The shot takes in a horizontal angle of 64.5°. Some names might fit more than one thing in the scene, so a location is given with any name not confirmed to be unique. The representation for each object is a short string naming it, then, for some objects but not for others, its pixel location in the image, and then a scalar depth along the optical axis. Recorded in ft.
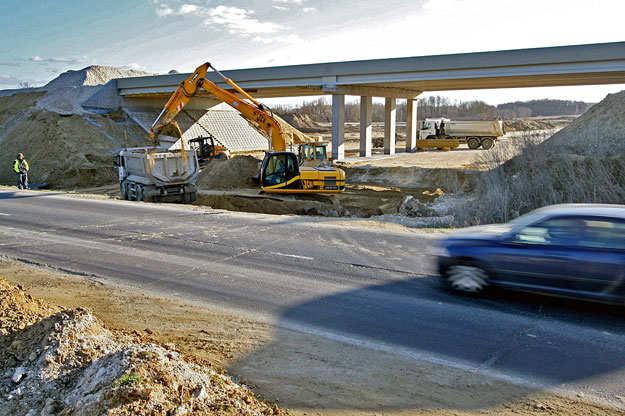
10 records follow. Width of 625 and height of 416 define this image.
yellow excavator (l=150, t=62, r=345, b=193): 66.49
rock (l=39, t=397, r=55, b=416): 15.11
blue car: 23.56
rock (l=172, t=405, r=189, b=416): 14.05
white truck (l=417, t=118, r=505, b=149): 153.99
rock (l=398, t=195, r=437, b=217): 60.34
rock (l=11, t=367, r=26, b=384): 16.81
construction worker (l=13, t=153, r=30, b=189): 82.79
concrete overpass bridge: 91.15
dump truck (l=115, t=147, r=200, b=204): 64.90
